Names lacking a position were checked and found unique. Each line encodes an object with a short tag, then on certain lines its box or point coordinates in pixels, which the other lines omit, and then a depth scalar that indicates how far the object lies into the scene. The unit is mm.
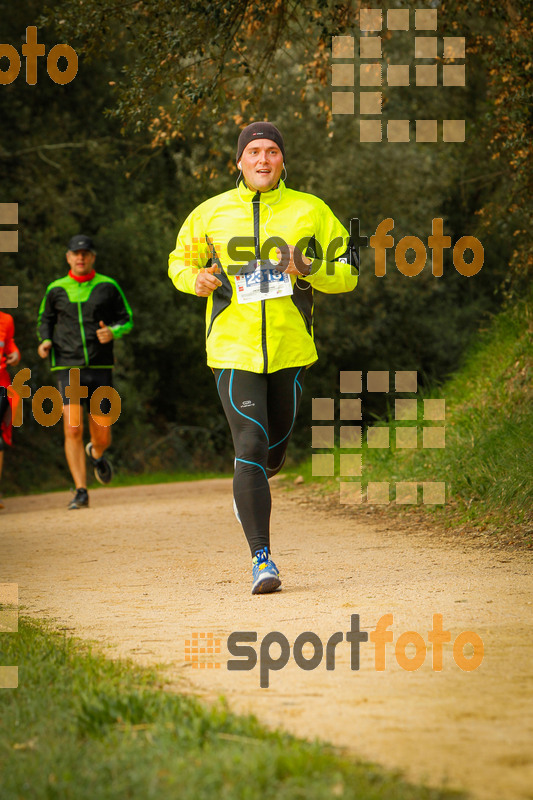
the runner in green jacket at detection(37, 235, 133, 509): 20344
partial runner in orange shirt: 19484
